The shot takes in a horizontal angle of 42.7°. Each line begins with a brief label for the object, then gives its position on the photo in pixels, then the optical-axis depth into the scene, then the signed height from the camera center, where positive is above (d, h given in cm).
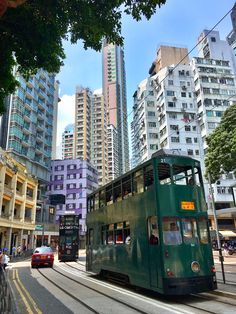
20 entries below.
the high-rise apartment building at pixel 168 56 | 7325 +4486
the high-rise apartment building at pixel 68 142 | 11611 +4005
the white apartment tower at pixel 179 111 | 5782 +2593
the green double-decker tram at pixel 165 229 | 945 +57
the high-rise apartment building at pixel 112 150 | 13024 +4125
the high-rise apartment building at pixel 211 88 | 5709 +3014
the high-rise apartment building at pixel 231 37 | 5080 +3463
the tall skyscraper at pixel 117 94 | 15375 +7806
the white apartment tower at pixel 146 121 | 6334 +2692
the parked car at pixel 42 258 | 2448 -69
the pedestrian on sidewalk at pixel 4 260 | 1840 -61
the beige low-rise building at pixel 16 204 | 3478 +582
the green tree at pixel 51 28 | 813 +607
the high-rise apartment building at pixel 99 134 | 11309 +4245
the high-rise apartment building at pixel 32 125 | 5373 +2331
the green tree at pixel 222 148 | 2112 +664
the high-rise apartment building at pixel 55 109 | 7596 +3373
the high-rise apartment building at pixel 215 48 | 6762 +4274
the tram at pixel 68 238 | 3170 +107
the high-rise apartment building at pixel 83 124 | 10489 +4233
